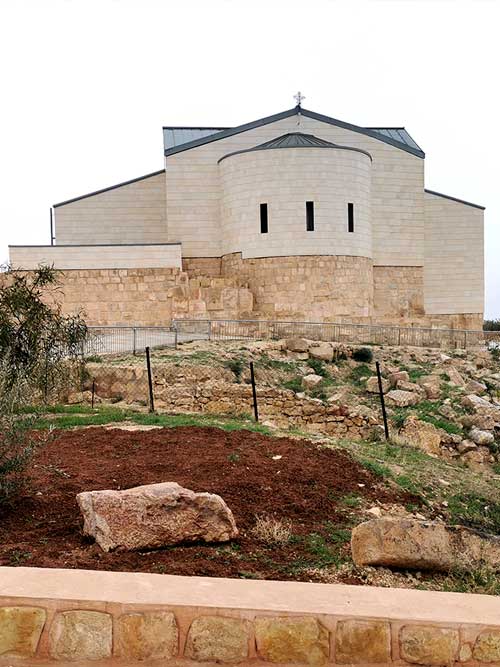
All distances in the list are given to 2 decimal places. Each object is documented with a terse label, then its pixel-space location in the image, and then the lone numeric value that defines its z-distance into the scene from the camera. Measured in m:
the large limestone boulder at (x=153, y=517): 5.27
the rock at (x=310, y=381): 17.97
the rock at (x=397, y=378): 18.83
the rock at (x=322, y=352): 20.71
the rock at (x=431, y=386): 18.23
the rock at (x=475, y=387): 19.61
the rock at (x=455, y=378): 19.96
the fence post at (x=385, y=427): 13.25
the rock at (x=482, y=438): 15.12
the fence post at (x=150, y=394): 13.89
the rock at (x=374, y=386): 18.29
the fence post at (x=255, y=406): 13.59
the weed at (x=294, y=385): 17.75
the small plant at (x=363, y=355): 21.31
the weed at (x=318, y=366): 19.62
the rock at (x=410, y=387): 18.32
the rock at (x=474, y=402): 17.05
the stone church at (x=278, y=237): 26.44
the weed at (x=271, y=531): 5.85
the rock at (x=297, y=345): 20.98
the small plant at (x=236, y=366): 17.73
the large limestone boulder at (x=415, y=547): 5.36
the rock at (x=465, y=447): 14.83
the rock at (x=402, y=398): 17.12
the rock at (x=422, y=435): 14.10
